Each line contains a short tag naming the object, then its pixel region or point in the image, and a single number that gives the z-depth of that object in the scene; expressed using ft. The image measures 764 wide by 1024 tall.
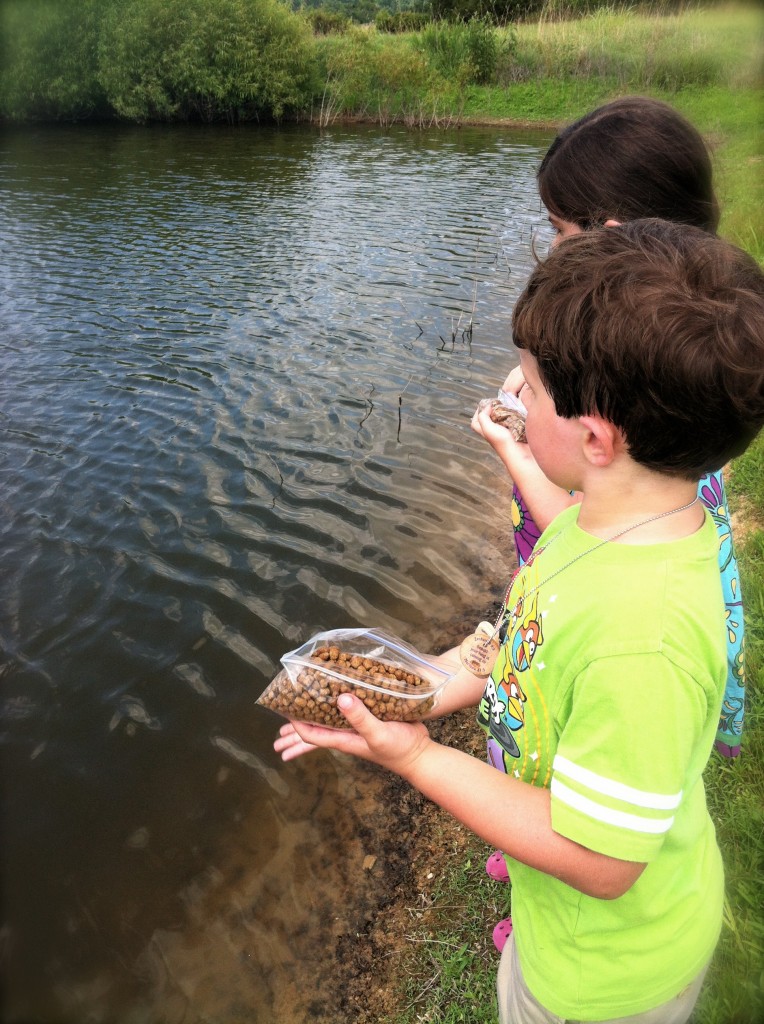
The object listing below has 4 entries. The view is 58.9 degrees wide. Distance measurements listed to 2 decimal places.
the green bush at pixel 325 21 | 123.85
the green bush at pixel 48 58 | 89.35
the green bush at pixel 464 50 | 96.12
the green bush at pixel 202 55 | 92.94
